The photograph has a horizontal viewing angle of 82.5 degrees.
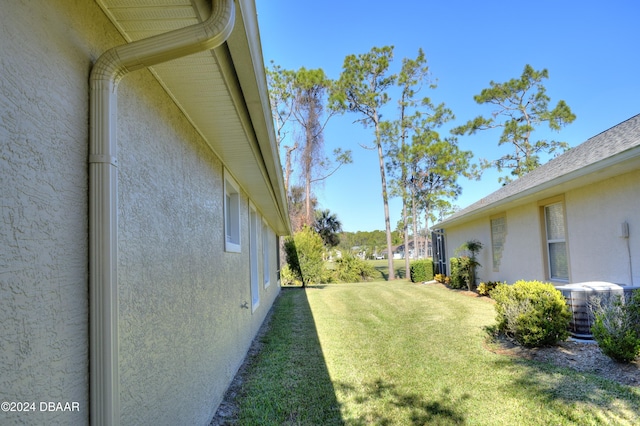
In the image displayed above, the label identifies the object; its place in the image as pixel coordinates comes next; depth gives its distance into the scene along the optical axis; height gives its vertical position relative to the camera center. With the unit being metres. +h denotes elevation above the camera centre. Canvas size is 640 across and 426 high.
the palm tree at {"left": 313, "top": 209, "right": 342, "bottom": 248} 32.03 +1.38
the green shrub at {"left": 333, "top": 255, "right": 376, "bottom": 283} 23.11 -1.81
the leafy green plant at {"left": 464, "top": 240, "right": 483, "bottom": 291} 12.91 -0.90
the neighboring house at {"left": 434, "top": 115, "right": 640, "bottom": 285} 6.05 +0.34
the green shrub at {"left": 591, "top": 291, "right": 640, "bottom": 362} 4.34 -1.20
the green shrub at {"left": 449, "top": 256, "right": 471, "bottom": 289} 13.20 -1.26
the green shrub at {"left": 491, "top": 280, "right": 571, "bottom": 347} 5.38 -1.20
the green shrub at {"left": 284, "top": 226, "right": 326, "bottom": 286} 19.94 -0.73
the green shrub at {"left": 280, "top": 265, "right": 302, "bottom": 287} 20.45 -1.97
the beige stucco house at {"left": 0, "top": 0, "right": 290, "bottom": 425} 1.24 +0.25
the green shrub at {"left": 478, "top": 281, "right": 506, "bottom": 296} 11.38 -1.58
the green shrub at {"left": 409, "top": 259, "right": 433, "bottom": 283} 19.70 -1.71
